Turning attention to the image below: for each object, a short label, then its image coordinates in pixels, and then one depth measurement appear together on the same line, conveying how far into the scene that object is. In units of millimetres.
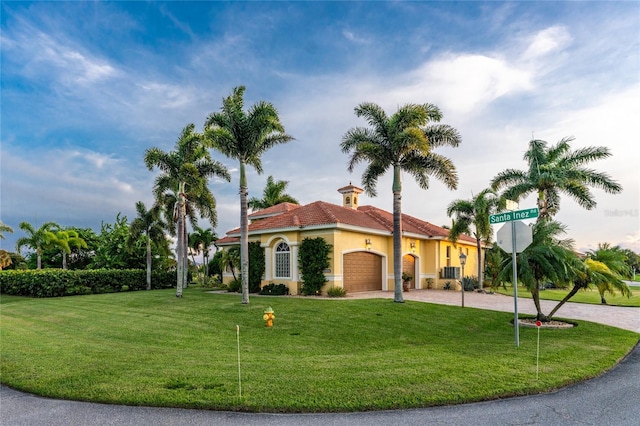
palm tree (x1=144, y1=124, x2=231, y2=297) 21844
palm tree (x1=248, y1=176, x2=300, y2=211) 40875
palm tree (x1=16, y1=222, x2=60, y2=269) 37531
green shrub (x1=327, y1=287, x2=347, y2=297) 20250
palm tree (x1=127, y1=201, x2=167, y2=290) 30828
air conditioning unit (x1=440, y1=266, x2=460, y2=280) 28547
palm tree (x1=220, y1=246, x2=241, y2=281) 24984
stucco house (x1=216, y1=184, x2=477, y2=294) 21766
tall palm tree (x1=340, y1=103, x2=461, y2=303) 17578
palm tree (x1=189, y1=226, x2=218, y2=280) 38219
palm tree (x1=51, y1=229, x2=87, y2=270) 36094
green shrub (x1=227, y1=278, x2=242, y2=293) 24656
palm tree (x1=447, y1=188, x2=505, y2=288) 26375
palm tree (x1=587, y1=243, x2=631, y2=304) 12445
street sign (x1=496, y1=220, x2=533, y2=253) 9344
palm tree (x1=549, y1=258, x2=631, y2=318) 12375
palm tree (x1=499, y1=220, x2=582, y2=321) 11948
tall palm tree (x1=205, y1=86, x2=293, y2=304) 18125
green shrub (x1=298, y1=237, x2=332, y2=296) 21031
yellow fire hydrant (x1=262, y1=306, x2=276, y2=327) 13050
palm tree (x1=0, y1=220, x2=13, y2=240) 37522
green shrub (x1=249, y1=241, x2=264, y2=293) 23656
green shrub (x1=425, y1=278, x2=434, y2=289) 28323
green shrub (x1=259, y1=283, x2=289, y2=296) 22141
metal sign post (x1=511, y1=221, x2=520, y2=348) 9250
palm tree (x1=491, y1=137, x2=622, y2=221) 20609
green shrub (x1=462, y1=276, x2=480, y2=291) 28031
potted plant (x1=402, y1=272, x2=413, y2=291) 25422
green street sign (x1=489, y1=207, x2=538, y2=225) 8859
